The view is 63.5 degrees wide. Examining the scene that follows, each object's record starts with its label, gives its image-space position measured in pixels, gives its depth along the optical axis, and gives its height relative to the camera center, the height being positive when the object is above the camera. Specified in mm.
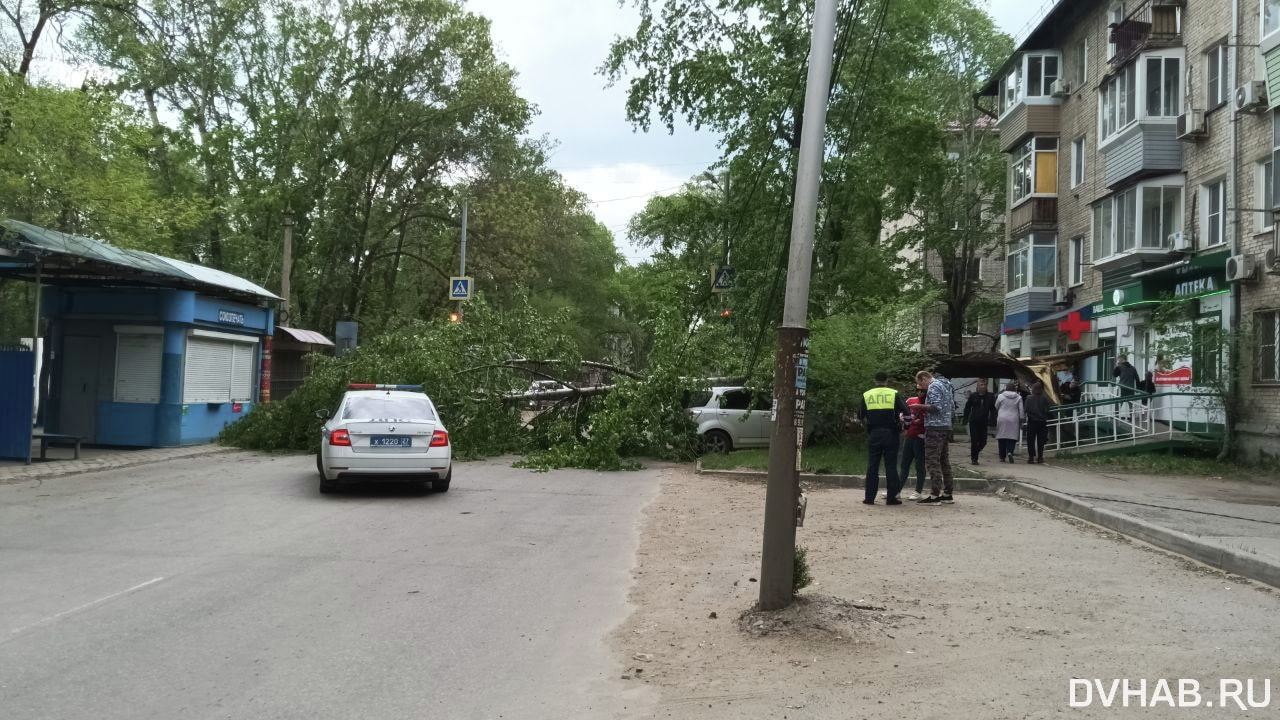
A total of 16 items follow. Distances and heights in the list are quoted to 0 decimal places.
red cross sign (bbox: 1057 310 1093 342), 27766 +2530
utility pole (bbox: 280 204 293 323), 29672 +3352
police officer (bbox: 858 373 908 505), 13797 -263
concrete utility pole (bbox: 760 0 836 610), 6895 +306
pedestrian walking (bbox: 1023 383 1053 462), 20812 -64
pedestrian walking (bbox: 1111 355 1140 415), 22453 +950
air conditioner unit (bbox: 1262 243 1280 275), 18562 +3031
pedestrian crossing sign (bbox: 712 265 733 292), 26016 +3190
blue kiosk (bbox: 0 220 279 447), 21328 +525
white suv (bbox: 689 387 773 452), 21938 -258
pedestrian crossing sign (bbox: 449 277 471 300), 29281 +3046
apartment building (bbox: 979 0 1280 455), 20281 +5617
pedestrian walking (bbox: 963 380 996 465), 20844 -164
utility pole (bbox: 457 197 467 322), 33562 +4497
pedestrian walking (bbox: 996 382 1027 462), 20781 -68
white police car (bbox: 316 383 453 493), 13891 -724
